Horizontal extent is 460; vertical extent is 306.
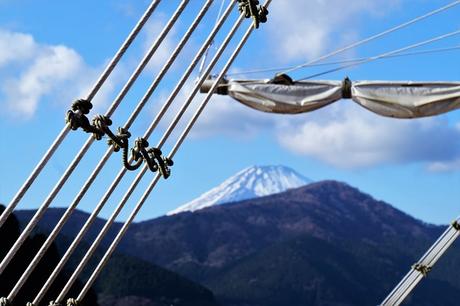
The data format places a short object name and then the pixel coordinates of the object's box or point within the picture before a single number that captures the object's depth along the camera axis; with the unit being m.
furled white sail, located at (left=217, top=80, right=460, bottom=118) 20.20
